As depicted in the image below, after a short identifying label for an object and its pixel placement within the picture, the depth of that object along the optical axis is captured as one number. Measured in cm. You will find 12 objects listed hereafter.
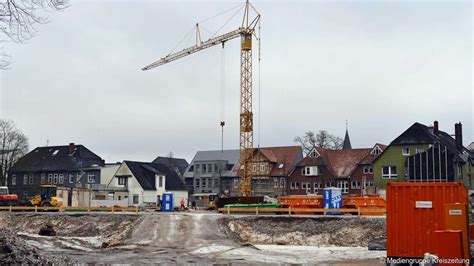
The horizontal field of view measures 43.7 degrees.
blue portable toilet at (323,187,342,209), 4050
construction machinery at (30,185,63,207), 5266
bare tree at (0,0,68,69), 1522
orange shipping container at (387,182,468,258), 1736
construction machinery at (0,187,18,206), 5356
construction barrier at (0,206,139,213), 4738
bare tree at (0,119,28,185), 8550
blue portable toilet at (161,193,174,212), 5003
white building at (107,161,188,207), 7650
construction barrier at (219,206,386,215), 3785
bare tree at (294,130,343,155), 10375
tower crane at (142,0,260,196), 7350
